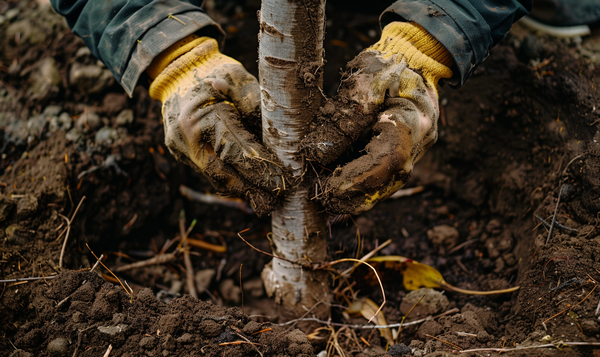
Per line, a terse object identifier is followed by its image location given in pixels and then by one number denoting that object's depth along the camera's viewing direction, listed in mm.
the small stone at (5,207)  778
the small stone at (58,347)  689
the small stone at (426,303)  791
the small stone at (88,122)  908
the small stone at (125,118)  931
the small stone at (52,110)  912
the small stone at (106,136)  903
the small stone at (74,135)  889
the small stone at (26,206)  787
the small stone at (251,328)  715
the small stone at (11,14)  1010
